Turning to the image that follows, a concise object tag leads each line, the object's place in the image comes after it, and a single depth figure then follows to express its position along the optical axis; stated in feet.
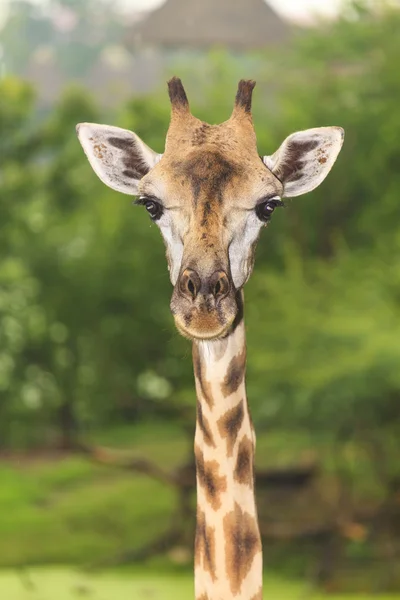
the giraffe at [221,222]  21.42
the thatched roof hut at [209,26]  152.66
